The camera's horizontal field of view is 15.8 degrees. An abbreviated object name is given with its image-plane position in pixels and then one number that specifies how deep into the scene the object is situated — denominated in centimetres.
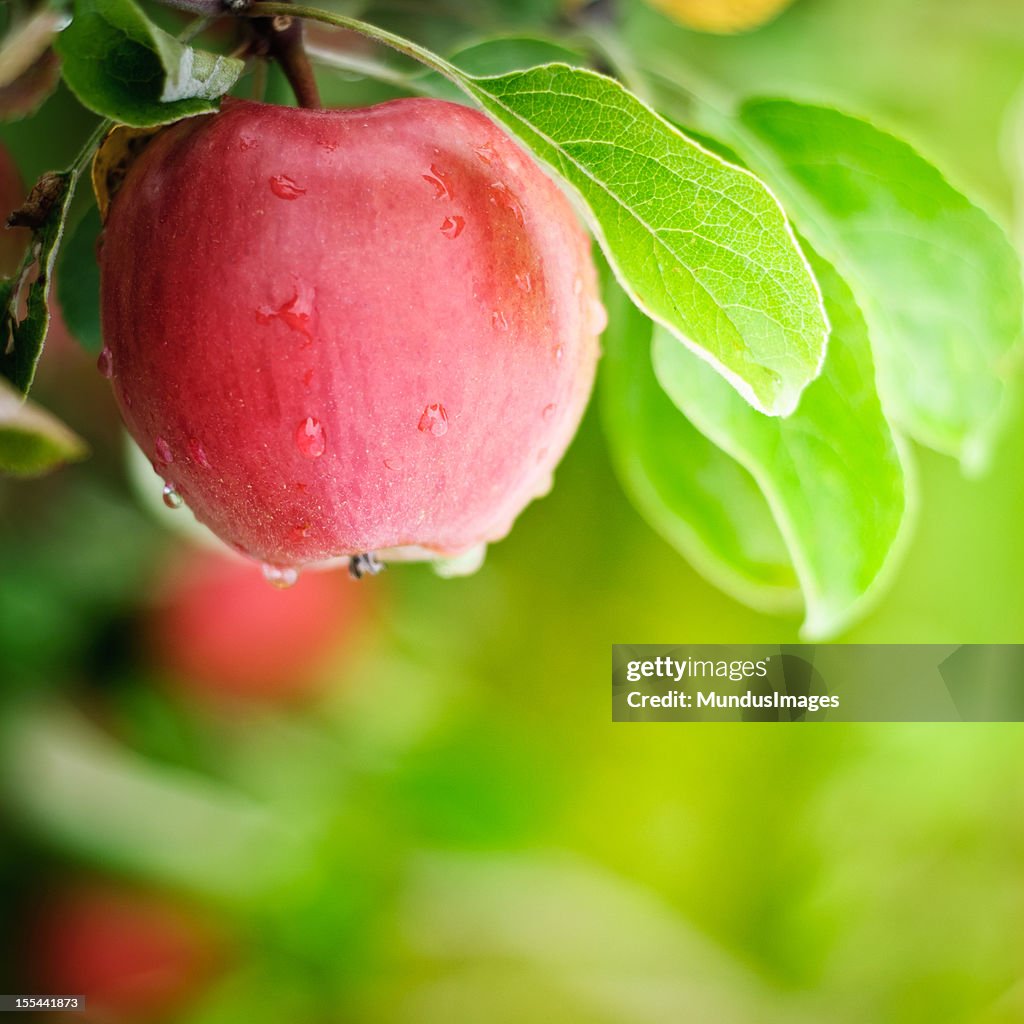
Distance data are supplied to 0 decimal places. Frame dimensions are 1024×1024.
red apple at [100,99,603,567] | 49
